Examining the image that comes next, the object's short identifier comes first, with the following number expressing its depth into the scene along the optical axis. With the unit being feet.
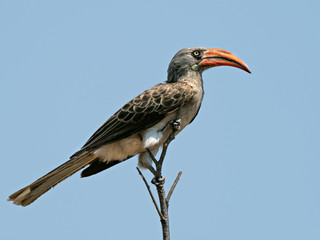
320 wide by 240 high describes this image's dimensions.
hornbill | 51.06
